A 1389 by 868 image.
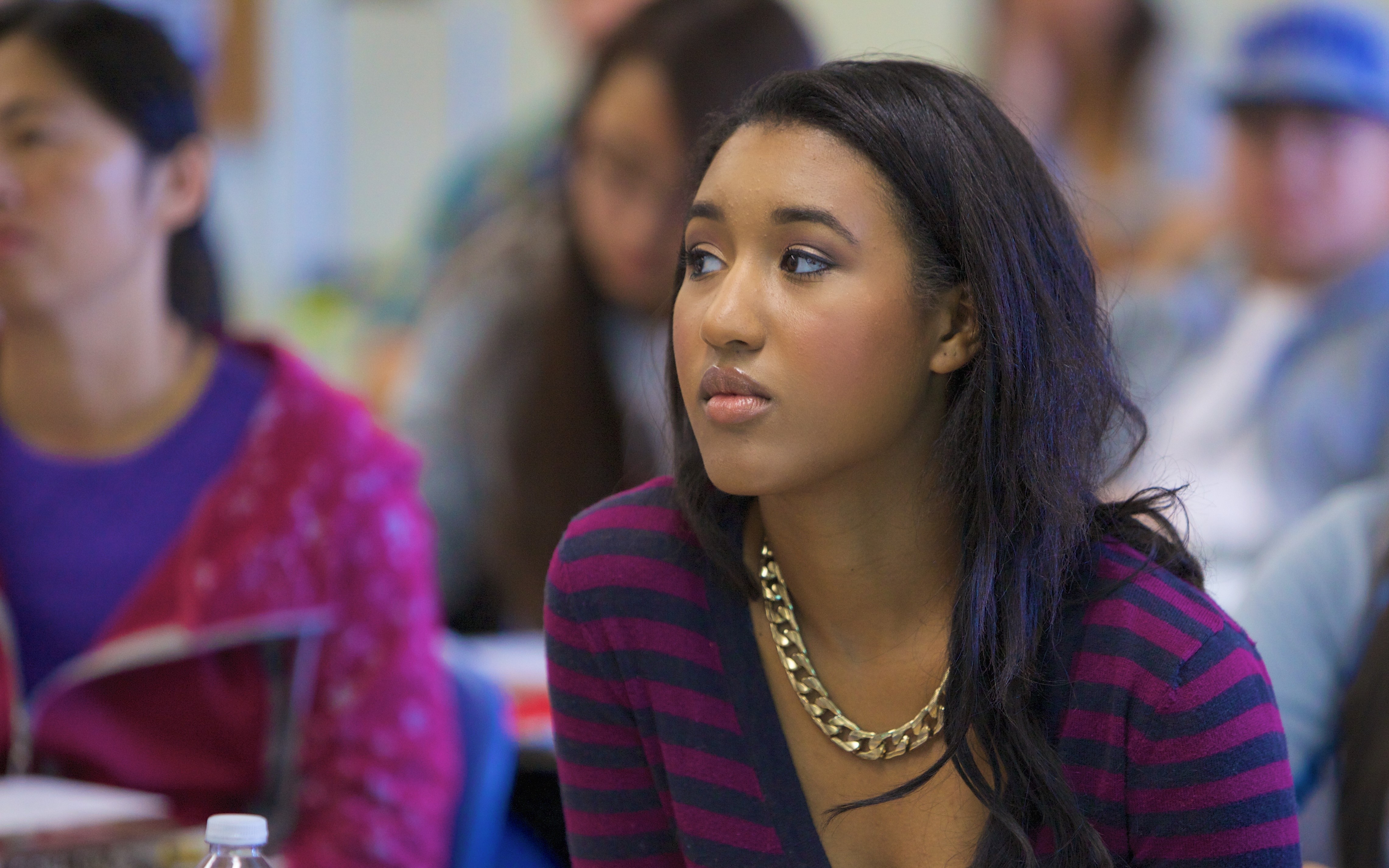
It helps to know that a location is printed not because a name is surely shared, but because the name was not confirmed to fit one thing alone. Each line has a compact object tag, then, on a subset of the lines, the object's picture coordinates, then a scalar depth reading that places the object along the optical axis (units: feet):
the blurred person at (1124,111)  23.82
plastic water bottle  9.74
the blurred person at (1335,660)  10.62
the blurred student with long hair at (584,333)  13.59
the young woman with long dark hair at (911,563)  9.82
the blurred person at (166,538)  11.23
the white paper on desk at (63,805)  10.77
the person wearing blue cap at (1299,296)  17.01
